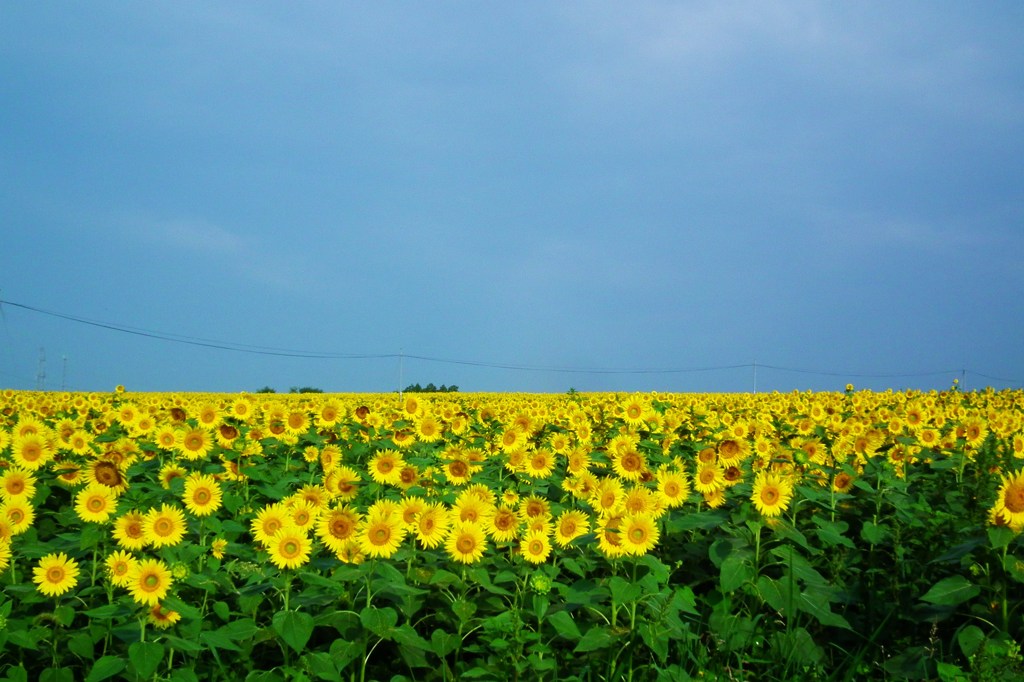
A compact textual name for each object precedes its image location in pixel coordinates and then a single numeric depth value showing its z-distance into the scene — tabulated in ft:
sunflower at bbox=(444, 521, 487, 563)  13.67
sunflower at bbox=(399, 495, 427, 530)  13.94
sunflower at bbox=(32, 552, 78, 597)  14.07
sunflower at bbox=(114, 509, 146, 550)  14.48
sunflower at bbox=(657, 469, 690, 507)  16.11
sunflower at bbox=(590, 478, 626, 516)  14.44
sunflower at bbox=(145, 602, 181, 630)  12.75
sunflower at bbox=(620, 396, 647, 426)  25.32
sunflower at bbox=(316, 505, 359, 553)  13.55
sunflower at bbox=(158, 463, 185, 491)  19.08
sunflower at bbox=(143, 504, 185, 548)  14.82
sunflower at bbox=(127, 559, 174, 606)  12.63
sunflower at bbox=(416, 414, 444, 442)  22.70
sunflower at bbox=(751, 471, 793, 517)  15.75
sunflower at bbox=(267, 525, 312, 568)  13.33
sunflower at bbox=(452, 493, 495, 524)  14.06
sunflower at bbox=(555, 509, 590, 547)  14.44
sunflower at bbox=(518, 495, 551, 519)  14.82
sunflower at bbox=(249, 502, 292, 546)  13.64
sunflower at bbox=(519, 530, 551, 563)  13.98
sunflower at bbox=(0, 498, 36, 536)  15.71
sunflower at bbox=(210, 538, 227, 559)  15.35
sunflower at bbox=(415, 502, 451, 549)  14.02
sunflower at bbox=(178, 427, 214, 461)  21.97
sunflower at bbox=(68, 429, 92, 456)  21.97
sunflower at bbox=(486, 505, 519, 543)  14.23
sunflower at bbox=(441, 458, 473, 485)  18.38
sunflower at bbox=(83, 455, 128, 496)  17.16
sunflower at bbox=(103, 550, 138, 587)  13.12
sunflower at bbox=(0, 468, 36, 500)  16.49
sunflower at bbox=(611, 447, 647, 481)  17.70
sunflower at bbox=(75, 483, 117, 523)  15.53
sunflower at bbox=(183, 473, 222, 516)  16.69
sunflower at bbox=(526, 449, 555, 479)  19.47
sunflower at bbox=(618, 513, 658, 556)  13.64
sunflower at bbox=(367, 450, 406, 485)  17.97
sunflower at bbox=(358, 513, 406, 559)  13.41
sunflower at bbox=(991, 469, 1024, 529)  13.20
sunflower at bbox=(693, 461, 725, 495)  17.06
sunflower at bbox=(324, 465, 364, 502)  16.15
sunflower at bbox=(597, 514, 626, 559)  13.65
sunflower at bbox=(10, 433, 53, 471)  20.01
